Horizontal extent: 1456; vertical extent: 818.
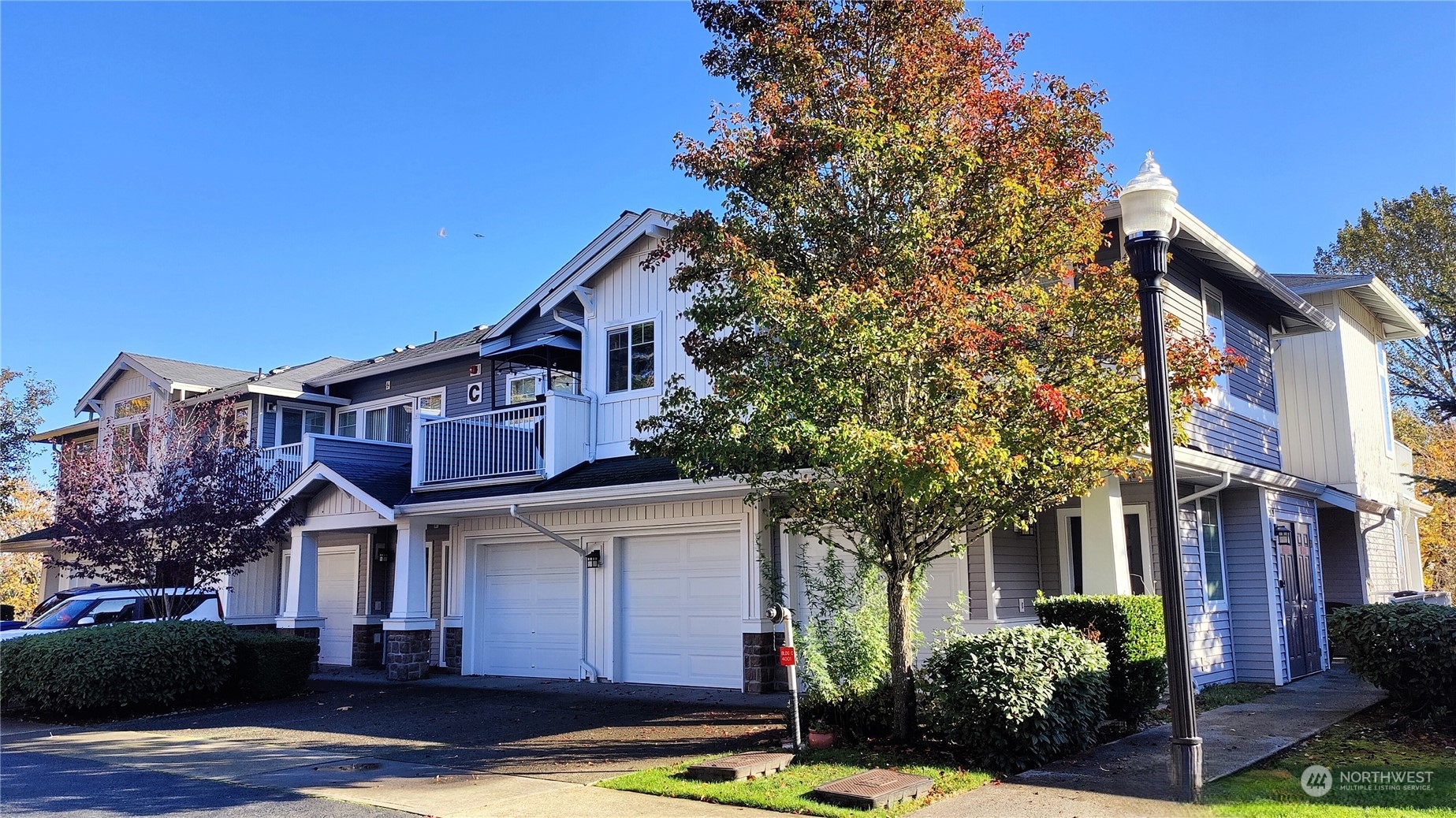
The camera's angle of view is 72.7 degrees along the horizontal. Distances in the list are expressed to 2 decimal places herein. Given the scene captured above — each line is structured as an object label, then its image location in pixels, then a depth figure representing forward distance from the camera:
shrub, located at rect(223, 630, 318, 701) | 14.93
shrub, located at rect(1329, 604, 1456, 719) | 9.57
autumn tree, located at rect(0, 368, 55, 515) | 25.89
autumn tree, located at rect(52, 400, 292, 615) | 16.39
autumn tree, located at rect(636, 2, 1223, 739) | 8.02
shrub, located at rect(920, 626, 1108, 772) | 8.24
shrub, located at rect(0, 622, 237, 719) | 13.30
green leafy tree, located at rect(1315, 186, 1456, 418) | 27.28
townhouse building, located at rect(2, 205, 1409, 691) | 12.91
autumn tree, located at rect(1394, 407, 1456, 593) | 29.88
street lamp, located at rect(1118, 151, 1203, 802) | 6.33
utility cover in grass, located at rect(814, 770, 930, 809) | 7.27
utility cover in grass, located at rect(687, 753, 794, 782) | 8.26
